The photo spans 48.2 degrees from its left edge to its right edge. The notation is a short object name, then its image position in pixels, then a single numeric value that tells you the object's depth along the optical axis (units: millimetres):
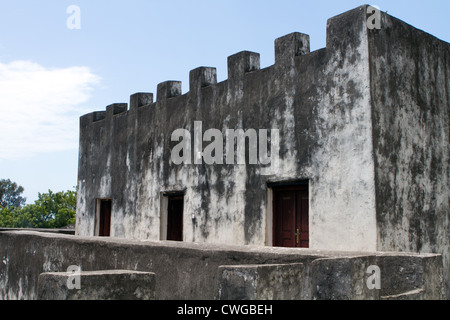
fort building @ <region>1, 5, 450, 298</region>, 7254
